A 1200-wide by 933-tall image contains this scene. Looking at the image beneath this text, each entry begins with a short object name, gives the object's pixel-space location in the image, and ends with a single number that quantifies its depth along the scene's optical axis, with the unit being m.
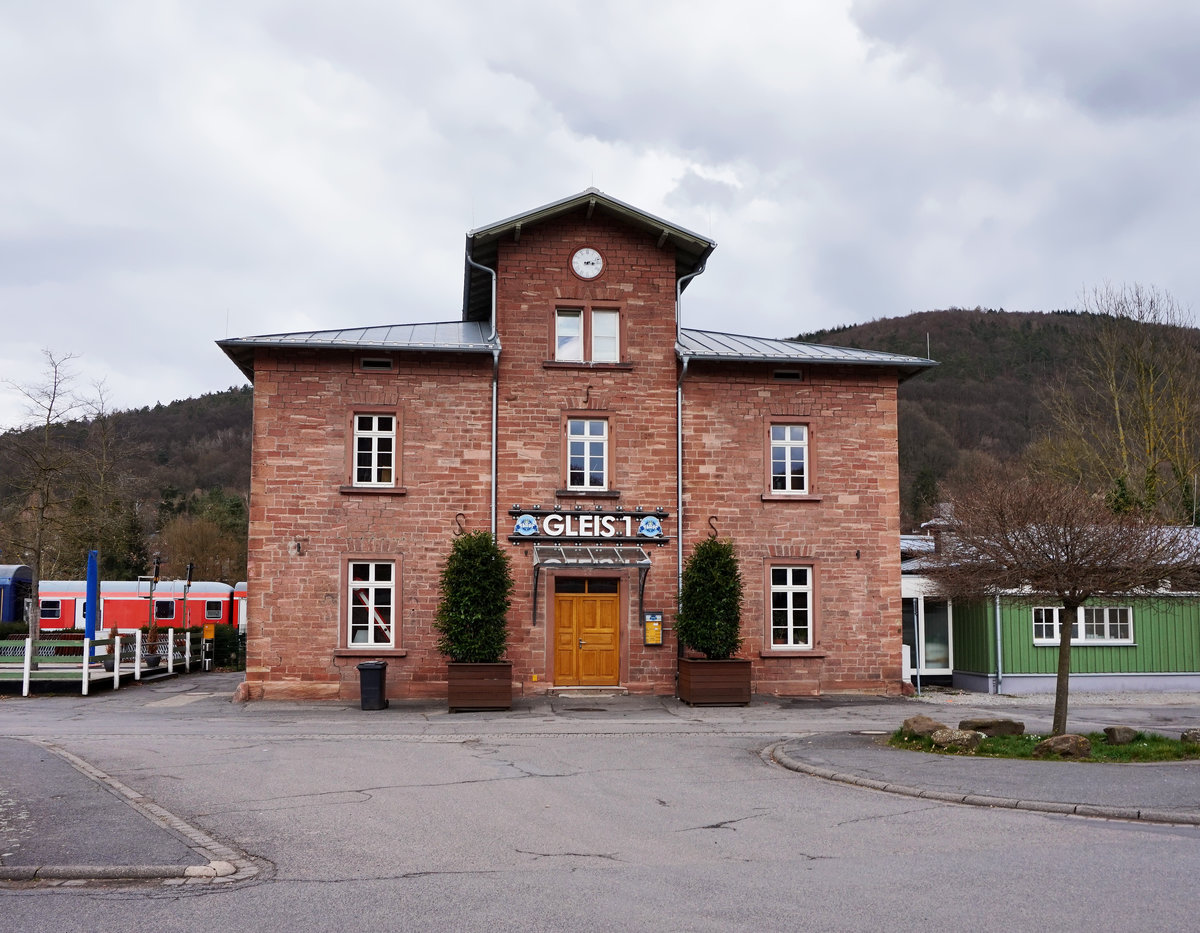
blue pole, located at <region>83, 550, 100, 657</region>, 23.97
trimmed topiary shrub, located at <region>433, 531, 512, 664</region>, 20.67
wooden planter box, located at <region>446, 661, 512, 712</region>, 20.47
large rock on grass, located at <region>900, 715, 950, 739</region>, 14.54
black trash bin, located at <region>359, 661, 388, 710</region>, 20.81
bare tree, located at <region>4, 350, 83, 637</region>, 31.67
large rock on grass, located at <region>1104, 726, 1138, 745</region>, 13.98
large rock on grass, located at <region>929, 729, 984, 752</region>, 13.92
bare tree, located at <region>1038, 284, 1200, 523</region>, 39.53
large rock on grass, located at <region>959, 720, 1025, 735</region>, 15.05
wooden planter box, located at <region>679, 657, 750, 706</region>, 21.23
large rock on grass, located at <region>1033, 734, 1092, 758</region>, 13.24
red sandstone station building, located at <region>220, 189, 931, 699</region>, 22.28
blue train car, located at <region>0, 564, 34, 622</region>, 43.38
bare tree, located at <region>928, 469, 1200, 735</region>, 13.80
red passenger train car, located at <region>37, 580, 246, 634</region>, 41.53
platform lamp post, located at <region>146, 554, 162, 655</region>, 32.50
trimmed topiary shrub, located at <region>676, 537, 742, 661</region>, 21.45
